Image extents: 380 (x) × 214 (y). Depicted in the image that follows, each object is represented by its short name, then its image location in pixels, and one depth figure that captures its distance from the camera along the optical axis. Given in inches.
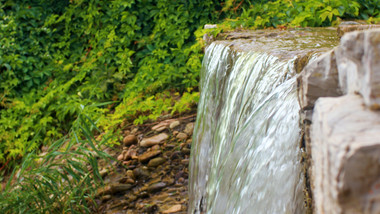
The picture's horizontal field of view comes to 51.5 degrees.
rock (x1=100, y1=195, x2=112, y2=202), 140.3
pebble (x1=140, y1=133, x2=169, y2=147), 162.2
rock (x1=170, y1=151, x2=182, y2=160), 155.1
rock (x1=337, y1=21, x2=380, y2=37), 74.7
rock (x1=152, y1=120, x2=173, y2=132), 171.2
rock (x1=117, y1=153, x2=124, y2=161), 159.3
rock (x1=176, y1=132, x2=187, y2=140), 162.7
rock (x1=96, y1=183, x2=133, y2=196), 142.0
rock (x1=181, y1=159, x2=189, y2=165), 152.7
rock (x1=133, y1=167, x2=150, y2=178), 149.2
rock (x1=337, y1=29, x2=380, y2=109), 25.0
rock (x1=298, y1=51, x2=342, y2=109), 36.4
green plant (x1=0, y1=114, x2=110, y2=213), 111.5
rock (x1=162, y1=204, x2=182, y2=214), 128.9
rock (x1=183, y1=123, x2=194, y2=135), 165.8
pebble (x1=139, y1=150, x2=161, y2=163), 154.8
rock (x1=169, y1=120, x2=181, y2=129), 171.0
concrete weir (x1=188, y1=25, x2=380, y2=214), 24.5
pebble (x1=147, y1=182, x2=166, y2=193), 141.4
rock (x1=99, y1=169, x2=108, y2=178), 152.4
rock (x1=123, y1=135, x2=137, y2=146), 166.9
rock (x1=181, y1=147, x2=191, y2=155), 156.8
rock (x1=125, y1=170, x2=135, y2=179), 148.5
